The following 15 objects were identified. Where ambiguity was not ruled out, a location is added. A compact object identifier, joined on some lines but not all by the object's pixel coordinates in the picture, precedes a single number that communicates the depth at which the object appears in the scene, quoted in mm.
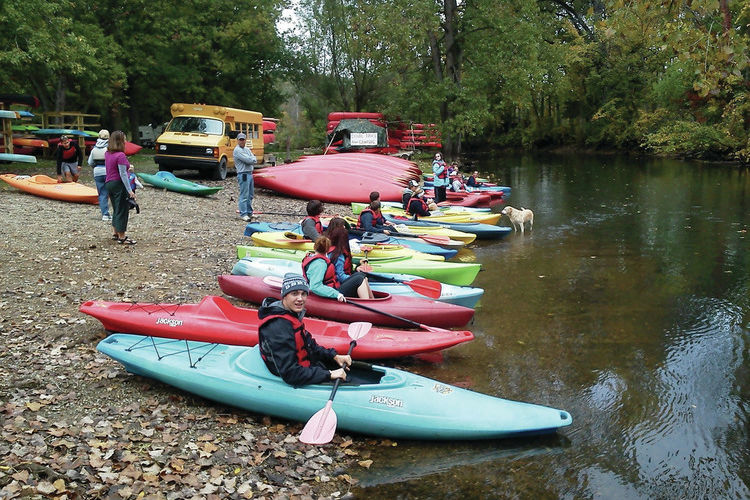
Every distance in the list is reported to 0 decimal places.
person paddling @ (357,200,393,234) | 11414
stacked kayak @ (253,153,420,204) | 17953
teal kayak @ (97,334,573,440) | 5074
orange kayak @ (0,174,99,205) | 13609
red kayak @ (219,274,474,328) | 7359
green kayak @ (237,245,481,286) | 9180
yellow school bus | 17781
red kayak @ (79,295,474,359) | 6316
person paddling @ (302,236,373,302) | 6938
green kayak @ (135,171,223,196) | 16062
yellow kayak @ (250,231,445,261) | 9773
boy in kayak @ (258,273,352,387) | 4969
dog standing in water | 14805
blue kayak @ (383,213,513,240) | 13734
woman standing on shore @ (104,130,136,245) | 9141
